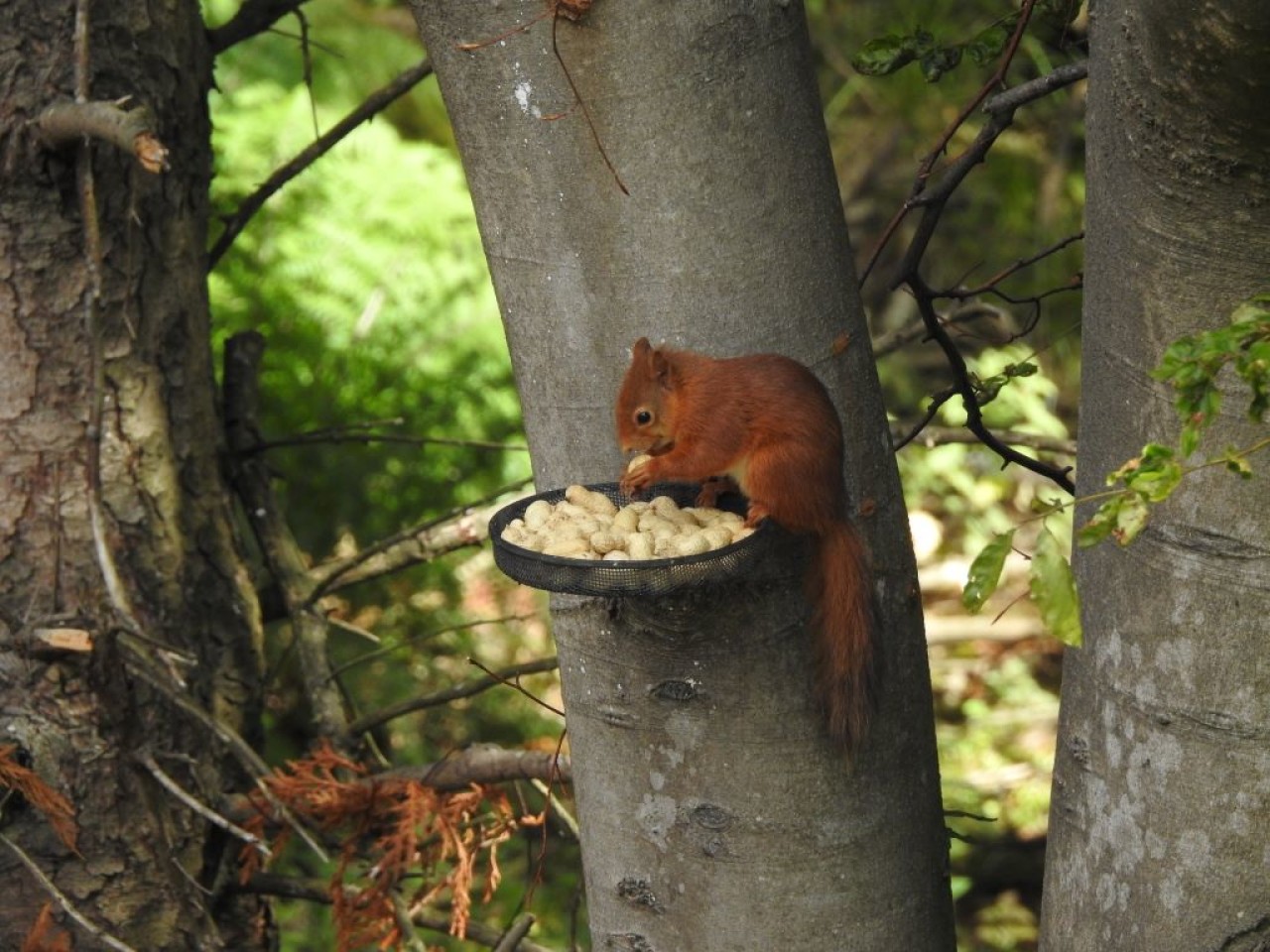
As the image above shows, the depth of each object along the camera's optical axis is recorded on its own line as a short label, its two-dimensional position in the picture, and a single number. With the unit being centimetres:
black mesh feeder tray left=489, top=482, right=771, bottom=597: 1300
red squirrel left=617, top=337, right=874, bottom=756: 1314
